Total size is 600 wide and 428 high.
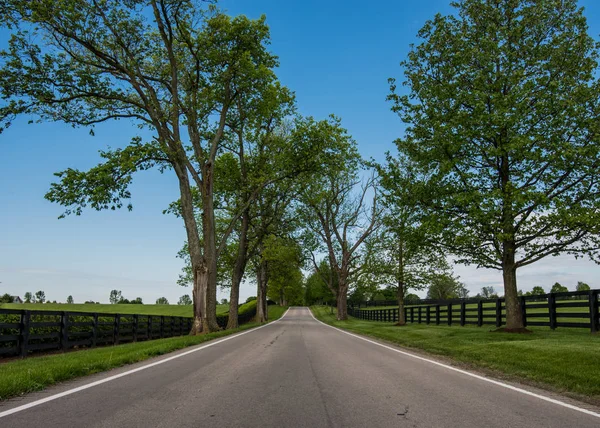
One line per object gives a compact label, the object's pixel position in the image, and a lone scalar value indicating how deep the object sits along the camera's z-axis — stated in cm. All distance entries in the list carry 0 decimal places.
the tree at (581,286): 11151
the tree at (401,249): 1758
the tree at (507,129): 1431
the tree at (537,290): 10226
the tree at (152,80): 1853
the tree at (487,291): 14211
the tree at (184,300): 16065
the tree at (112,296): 15415
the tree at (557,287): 9575
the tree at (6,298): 5692
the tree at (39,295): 11655
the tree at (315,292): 10151
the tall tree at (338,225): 4119
